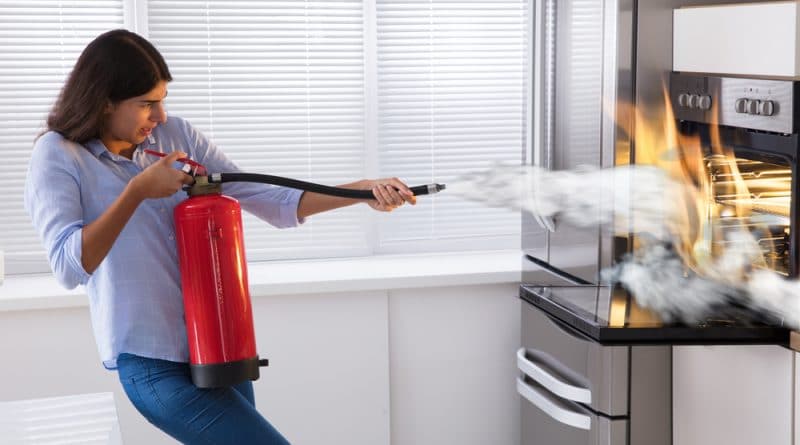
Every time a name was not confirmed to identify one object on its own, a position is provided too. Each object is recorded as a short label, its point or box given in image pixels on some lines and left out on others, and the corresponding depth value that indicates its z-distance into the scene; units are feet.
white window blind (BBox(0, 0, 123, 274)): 10.63
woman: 6.71
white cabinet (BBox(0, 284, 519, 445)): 10.18
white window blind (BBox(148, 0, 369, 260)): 11.02
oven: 7.19
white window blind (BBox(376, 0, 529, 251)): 11.59
